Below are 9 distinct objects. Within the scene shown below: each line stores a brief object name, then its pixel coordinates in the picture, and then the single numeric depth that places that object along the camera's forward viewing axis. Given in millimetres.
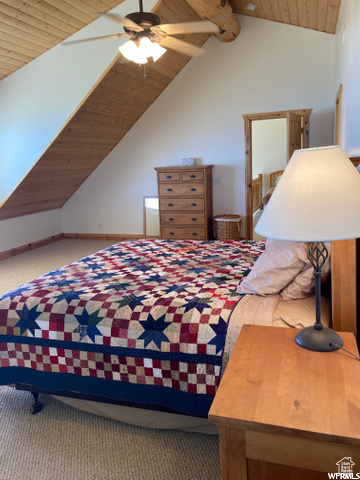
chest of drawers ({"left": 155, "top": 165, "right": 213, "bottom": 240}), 5844
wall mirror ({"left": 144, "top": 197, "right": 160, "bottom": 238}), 6465
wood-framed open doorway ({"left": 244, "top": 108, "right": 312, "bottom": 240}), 5562
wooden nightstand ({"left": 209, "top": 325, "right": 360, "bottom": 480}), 1038
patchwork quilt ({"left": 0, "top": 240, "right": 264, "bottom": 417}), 1883
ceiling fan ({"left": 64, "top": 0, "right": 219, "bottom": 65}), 2676
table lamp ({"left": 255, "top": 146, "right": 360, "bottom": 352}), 1163
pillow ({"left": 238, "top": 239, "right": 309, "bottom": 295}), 1921
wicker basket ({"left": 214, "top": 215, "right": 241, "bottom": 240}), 5832
